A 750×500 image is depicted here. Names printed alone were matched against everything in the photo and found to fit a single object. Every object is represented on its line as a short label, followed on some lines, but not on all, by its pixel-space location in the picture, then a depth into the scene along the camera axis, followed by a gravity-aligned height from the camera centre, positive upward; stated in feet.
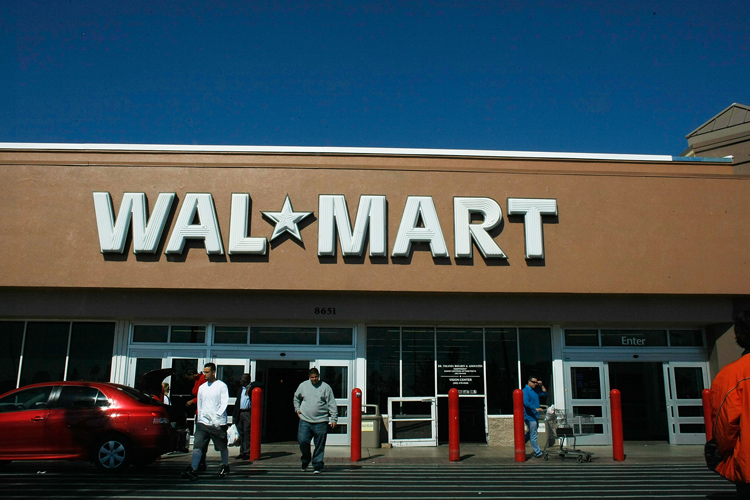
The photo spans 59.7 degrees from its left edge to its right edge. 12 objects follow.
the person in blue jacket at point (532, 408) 44.38 -1.31
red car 35.55 -2.20
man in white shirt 33.35 -1.74
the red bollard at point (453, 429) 42.19 -2.60
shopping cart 43.16 -2.47
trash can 49.42 -3.22
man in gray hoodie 36.81 -1.65
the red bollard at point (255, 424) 42.65 -2.40
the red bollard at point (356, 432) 42.57 -2.84
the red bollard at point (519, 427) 41.93 -2.41
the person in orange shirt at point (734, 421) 14.39 -0.67
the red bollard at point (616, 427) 43.24 -2.46
